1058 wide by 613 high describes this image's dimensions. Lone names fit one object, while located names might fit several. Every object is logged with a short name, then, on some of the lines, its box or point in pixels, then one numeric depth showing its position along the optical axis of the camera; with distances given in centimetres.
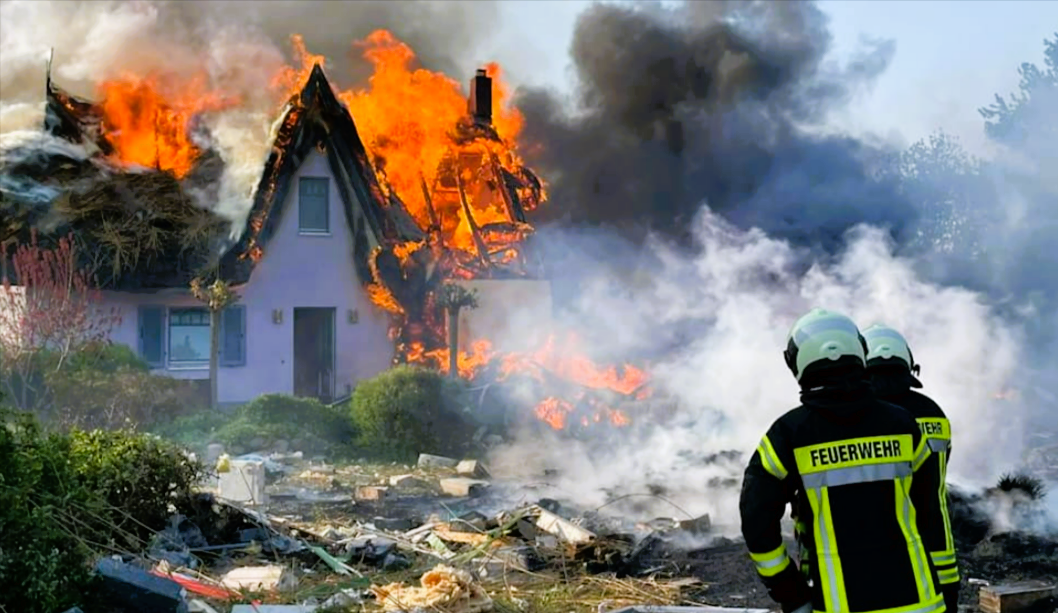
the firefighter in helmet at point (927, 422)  381
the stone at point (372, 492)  1230
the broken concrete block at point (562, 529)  929
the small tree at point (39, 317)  1492
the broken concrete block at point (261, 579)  744
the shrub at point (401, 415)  1562
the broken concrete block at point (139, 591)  618
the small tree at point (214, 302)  1775
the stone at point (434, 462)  1506
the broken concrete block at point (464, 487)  1273
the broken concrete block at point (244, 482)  1105
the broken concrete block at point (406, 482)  1353
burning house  1831
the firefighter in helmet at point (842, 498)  358
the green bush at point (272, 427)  1506
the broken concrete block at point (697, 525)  970
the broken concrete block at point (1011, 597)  712
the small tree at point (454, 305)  2023
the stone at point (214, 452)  1424
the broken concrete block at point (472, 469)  1441
